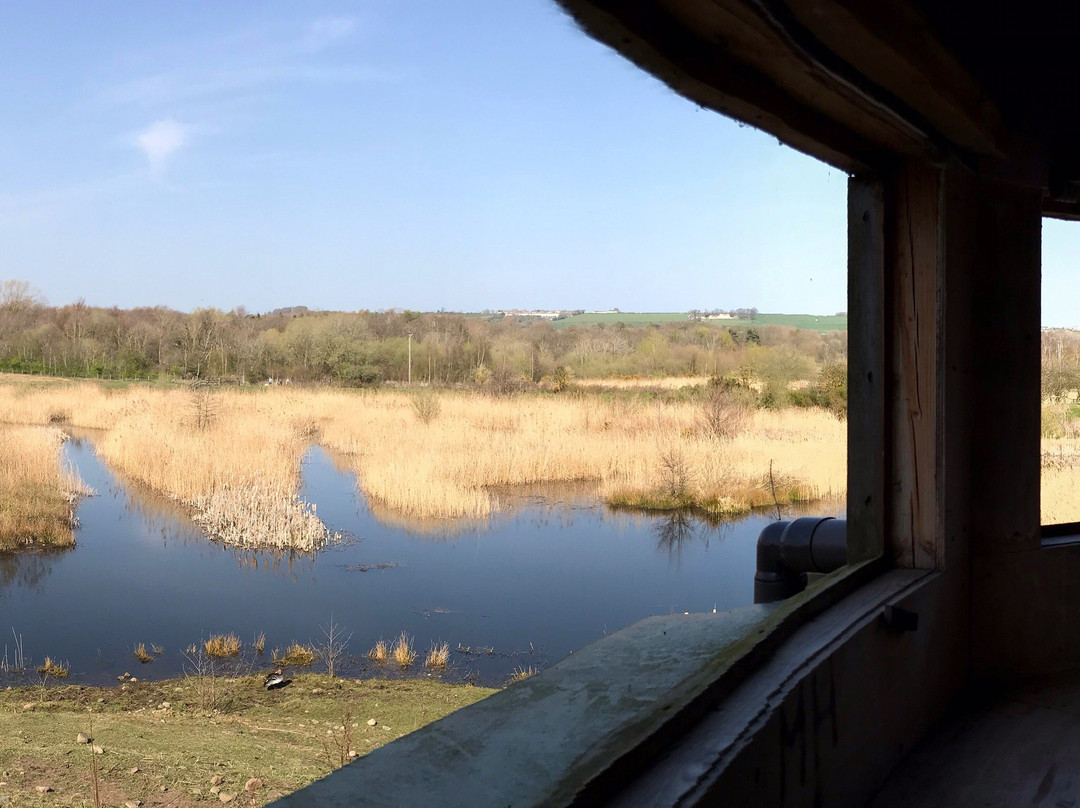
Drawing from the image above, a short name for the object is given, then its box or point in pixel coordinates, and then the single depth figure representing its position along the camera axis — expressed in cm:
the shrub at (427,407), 2169
